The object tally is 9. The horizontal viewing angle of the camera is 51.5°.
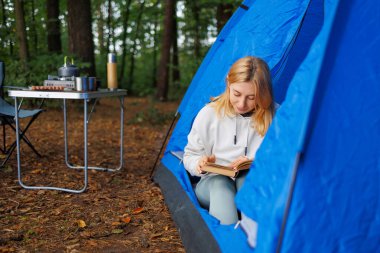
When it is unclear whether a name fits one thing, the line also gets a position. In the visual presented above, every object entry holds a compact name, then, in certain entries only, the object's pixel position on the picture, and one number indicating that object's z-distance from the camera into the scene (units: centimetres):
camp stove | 314
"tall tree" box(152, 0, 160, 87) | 1647
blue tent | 145
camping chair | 349
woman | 215
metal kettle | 325
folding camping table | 287
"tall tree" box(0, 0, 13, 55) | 738
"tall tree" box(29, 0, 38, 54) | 1009
